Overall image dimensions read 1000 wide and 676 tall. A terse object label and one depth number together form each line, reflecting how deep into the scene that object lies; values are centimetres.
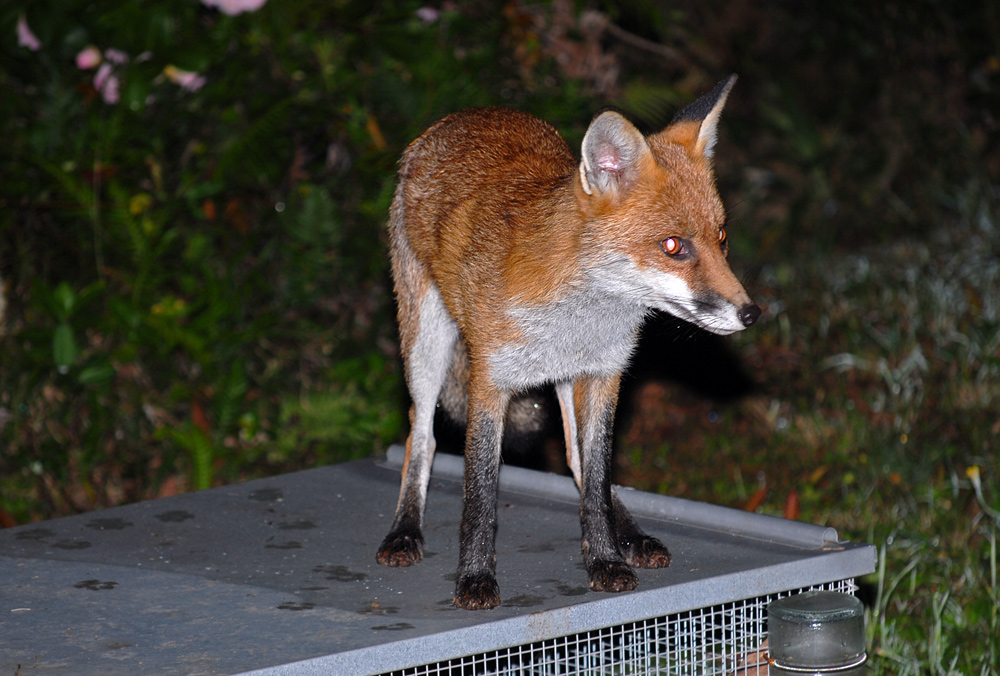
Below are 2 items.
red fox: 577
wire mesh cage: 593
